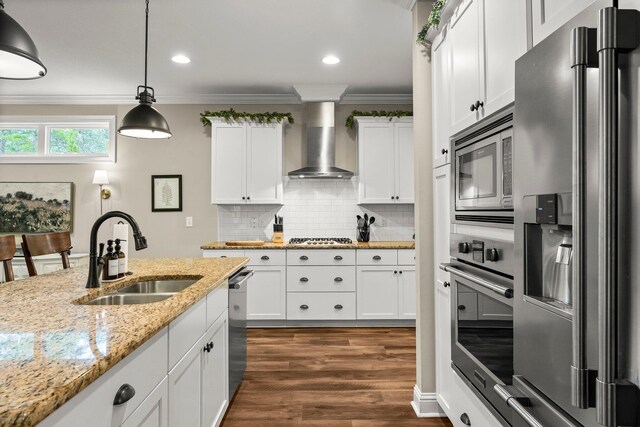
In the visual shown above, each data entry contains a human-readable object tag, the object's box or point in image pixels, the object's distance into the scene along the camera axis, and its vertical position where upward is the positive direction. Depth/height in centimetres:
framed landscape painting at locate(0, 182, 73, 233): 477 +15
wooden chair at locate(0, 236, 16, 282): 199 -15
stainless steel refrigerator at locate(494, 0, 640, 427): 73 +1
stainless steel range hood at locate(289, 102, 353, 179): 458 +99
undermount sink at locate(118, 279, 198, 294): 208 -37
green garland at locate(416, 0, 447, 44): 202 +111
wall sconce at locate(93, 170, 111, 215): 466 +50
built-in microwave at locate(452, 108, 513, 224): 138 +19
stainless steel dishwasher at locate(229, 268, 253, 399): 246 -73
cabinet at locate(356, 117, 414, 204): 452 +72
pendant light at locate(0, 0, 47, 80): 145 +66
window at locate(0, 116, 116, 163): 484 +102
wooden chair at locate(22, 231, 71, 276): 226 -17
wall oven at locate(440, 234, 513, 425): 136 -39
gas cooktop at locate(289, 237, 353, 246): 437 -26
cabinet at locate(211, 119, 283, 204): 450 +72
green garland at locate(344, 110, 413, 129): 449 +124
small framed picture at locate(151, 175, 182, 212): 484 +33
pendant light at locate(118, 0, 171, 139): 248 +65
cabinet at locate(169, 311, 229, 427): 146 -74
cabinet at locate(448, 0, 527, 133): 132 +65
